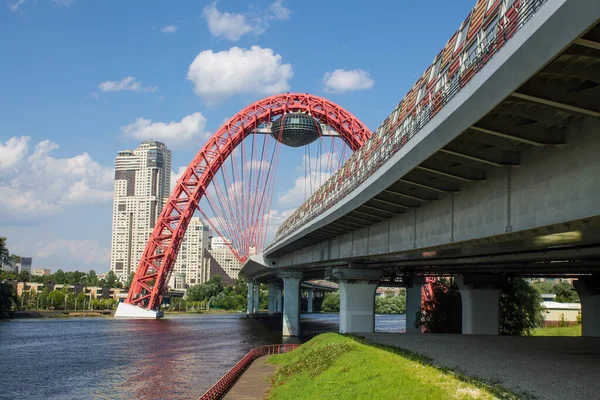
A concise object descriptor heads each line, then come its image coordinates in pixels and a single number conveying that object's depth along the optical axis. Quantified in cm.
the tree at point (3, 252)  11856
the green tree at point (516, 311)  5157
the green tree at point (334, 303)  19855
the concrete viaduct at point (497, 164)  1223
